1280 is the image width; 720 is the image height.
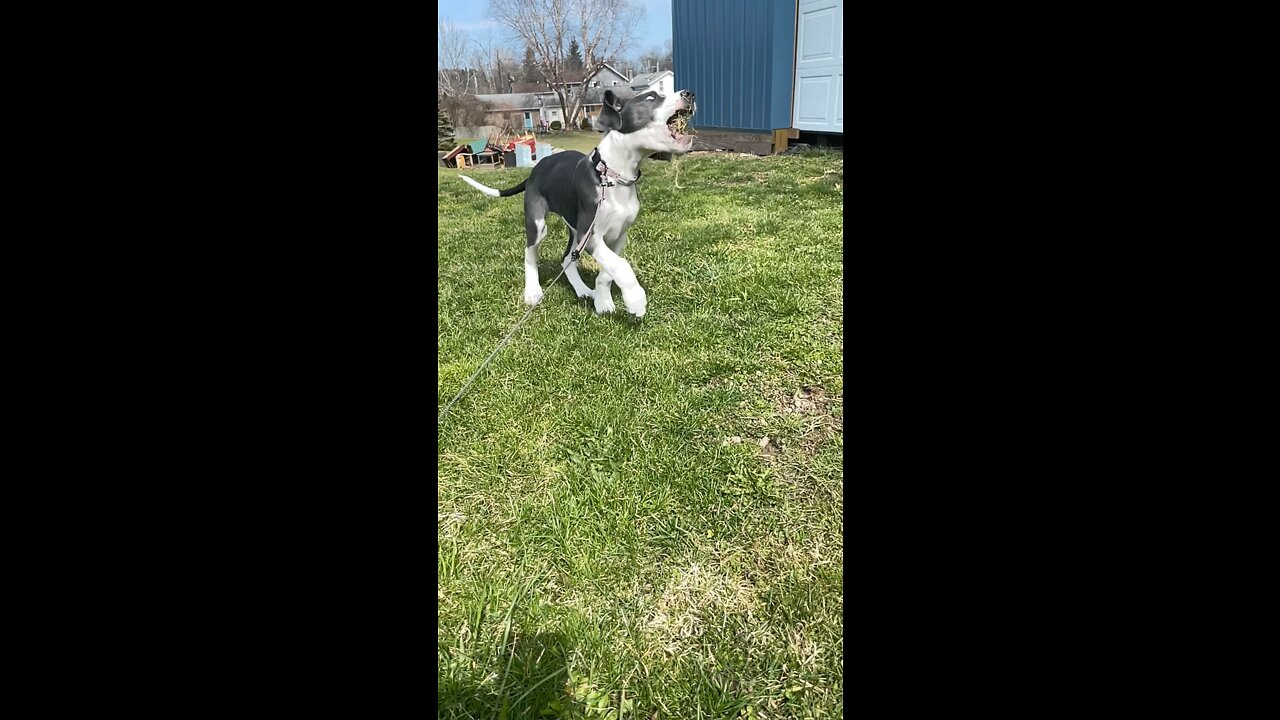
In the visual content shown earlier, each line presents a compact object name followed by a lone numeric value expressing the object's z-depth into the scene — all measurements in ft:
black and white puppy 7.44
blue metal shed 20.27
